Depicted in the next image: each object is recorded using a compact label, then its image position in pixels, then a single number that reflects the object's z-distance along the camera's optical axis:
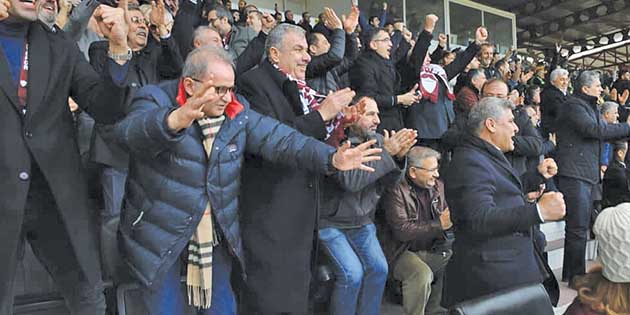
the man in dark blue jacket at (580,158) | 3.94
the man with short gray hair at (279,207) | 2.18
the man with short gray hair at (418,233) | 3.08
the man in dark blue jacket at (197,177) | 1.92
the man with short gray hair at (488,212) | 2.19
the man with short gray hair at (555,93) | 4.44
